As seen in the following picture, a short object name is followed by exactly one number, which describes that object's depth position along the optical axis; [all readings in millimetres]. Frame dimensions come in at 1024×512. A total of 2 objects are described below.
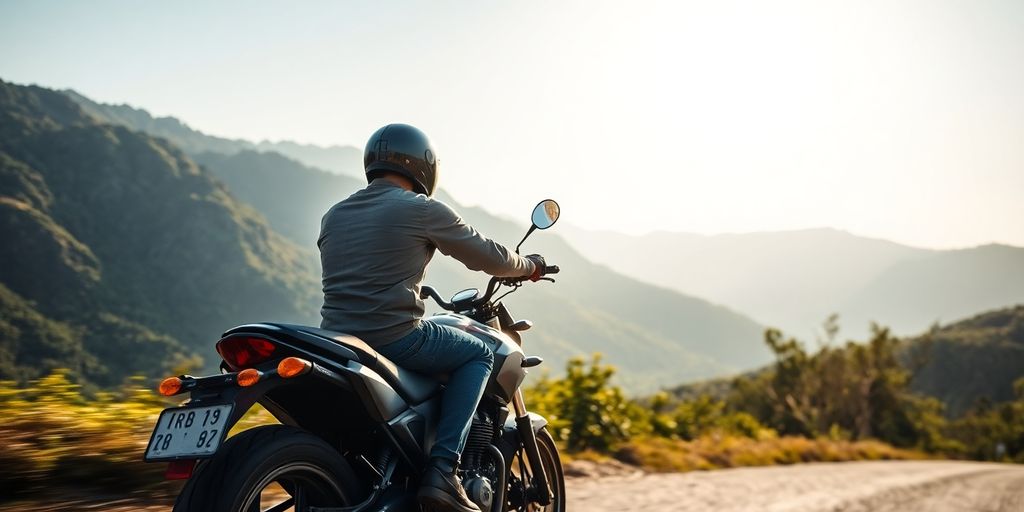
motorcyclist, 3152
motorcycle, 2412
